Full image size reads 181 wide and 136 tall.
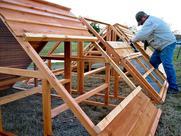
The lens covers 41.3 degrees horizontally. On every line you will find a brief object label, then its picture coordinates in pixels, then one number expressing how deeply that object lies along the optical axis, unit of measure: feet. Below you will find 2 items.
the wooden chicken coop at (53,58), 6.29
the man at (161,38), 15.21
